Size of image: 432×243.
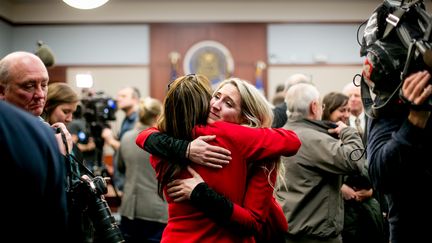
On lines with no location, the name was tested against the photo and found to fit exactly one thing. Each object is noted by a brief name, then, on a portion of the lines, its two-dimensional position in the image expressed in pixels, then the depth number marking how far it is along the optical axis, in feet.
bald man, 5.67
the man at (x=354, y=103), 11.28
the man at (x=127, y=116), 14.40
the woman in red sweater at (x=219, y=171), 5.24
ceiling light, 9.25
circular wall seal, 26.50
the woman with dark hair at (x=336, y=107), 9.40
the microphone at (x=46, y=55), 8.54
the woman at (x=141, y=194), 10.86
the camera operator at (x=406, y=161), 3.91
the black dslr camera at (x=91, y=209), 4.80
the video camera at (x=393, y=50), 3.94
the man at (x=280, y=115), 9.32
